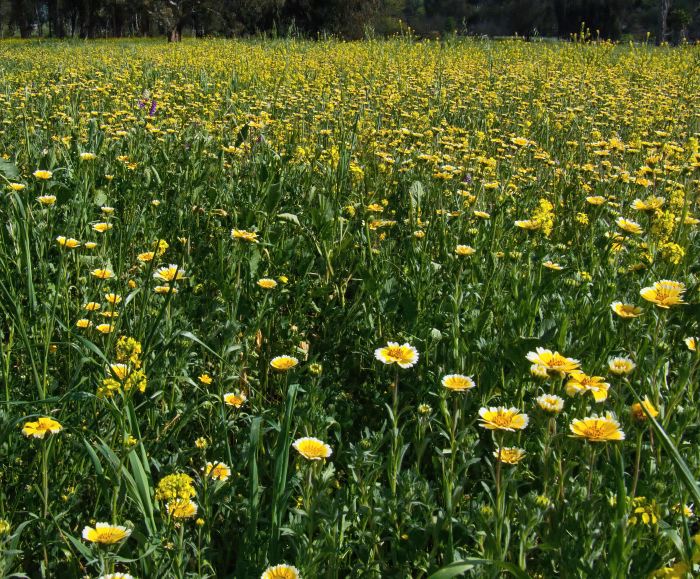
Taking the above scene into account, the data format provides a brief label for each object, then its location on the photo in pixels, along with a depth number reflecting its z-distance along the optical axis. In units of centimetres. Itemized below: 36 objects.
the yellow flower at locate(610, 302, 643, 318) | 175
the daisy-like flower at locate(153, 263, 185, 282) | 236
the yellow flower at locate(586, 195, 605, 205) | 290
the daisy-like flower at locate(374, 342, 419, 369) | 180
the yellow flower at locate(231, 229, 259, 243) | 259
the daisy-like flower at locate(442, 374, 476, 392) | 175
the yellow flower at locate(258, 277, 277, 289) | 245
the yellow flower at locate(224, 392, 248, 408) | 195
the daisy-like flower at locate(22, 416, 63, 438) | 152
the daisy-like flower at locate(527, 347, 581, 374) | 157
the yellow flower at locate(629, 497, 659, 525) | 131
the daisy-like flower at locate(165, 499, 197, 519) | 143
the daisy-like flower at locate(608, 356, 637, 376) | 151
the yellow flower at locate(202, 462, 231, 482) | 161
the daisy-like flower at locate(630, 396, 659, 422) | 139
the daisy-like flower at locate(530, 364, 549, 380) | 158
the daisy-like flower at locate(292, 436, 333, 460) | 150
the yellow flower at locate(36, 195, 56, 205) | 271
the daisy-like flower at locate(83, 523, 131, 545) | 132
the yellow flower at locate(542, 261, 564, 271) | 247
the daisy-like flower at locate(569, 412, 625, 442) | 141
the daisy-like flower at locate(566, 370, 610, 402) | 153
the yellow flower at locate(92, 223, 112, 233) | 274
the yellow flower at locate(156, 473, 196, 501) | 143
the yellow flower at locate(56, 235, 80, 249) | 230
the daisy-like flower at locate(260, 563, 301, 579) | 134
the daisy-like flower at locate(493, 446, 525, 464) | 155
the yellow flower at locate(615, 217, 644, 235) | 257
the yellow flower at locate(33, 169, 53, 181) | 296
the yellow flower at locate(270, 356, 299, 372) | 193
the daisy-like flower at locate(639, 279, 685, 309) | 175
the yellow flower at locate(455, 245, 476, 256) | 248
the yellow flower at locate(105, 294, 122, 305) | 233
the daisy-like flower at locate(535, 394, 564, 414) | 143
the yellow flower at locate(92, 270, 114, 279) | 239
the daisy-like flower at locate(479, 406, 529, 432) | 150
